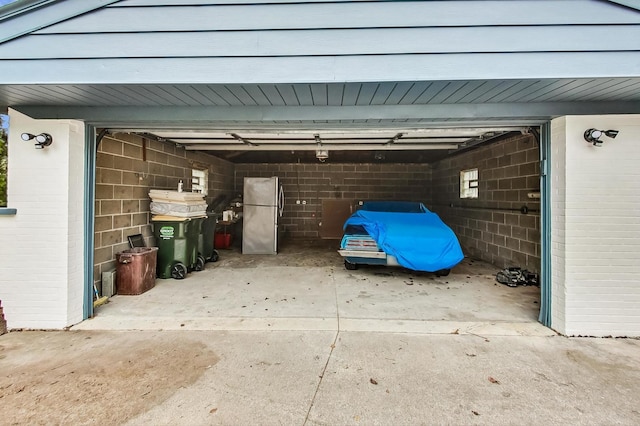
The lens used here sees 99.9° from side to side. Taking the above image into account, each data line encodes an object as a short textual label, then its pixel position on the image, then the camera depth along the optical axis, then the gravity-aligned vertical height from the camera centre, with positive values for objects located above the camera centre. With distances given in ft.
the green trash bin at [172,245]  14.21 -1.80
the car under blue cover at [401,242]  13.55 -1.50
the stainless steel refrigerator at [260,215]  20.84 -0.24
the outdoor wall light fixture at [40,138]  8.47 +2.31
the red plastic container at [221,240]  22.90 -2.43
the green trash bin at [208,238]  17.10 -1.74
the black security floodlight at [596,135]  8.20 +2.44
